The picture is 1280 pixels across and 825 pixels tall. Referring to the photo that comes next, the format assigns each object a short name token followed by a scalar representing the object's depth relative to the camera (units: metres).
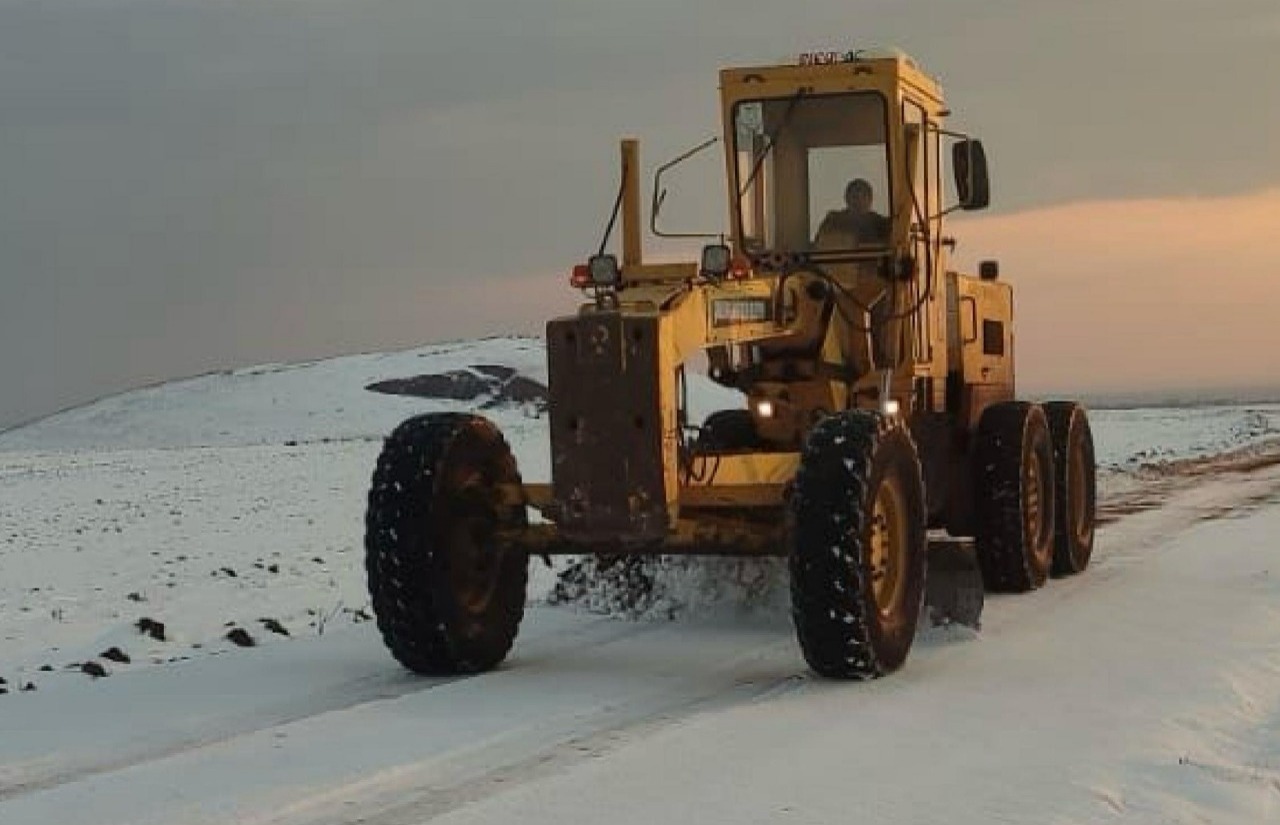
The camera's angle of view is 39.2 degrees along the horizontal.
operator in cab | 10.41
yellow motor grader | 7.62
